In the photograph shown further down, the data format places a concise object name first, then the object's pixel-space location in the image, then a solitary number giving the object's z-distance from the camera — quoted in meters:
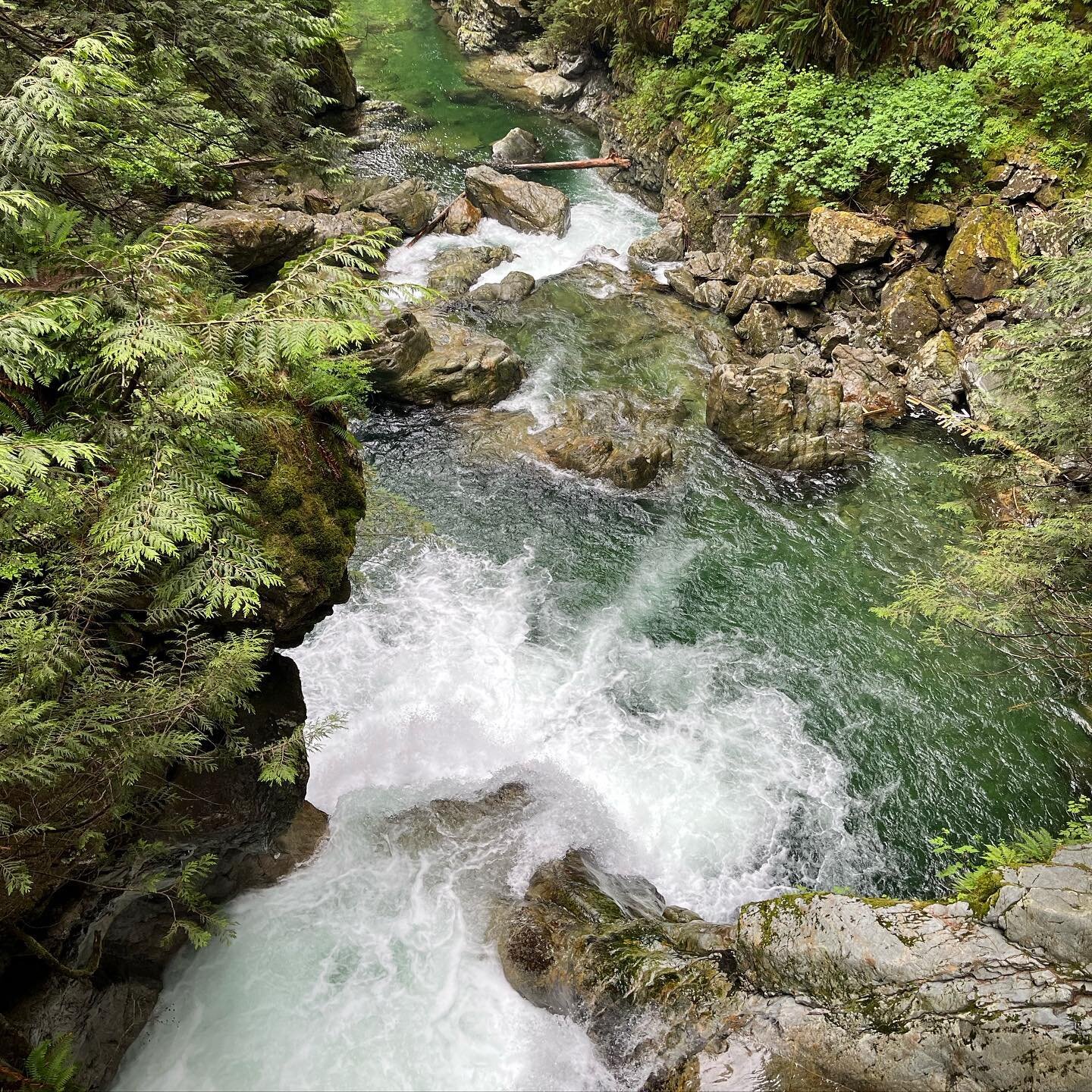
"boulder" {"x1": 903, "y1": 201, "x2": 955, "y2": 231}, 11.80
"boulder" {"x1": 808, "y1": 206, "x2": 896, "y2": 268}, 12.05
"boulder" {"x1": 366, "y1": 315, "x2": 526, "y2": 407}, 10.65
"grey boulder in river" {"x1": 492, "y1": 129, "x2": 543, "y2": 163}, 18.03
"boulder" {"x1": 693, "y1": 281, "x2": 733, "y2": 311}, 13.80
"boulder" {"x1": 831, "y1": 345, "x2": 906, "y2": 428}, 11.45
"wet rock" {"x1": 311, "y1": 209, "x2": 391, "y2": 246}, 12.58
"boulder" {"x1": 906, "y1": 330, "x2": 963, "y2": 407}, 11.32
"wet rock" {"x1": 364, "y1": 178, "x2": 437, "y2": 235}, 14.84
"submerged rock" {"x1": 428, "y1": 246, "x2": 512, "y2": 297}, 13.71
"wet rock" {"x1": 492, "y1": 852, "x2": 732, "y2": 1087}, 4.67
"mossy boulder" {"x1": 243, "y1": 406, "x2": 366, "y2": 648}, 5.04
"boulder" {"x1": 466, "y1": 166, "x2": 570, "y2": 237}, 15.68
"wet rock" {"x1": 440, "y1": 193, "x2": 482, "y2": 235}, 15.52
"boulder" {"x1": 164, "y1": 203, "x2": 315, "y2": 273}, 9.80
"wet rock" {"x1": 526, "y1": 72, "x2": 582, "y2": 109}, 21.69
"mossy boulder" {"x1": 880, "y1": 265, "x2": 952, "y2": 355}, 11.73
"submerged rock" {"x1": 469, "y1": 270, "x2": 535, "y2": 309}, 13.62
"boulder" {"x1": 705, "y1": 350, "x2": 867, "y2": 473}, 10.74
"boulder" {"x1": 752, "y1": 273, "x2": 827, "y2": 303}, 12.51
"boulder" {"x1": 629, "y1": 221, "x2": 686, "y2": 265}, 15.28
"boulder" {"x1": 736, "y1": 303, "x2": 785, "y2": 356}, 12.70
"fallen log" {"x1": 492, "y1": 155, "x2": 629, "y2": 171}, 18.05
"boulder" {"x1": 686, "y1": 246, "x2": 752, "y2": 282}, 13.95
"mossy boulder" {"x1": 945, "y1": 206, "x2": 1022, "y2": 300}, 11.16
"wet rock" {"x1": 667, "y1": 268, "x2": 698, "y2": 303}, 14.19
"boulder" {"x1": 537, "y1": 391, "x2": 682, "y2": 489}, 10.38
